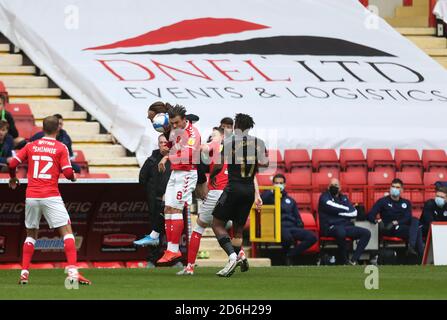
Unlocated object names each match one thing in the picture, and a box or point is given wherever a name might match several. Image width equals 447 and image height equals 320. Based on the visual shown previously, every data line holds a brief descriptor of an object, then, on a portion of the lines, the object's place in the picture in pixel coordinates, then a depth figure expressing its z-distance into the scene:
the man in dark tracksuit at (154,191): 19.55
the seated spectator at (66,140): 22.22
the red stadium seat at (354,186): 24.70
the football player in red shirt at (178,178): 17.25
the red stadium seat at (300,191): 24.31
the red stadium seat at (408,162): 25.95
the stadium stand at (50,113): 24.44
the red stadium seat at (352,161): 25.50
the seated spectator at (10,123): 21.73
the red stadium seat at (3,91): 24.44
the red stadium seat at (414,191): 25.09
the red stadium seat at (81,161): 23.25
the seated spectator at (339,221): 23.30
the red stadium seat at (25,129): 23.56
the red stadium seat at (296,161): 25.11
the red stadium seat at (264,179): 24.32
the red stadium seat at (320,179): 24.47
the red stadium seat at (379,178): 25.03
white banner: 25.91
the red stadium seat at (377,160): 25.75
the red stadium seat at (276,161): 24.84
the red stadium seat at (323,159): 25.33
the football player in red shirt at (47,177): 15.50
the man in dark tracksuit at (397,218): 23.72
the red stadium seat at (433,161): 26.02
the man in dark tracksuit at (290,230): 22.84
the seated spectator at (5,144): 21.02
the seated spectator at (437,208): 23.61
